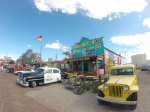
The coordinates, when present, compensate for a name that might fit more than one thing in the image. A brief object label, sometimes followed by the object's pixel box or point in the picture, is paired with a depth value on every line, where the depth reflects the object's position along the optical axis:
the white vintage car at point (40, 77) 9.04
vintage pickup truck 4.61
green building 14.00
